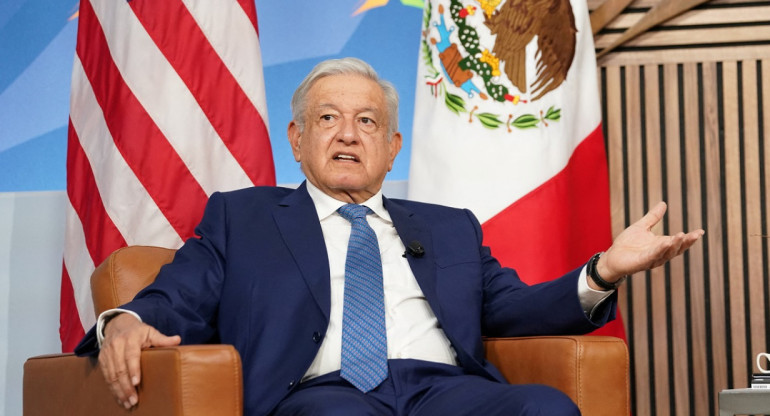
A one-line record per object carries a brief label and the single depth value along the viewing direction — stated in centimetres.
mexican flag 490
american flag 476
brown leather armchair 403
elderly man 423
